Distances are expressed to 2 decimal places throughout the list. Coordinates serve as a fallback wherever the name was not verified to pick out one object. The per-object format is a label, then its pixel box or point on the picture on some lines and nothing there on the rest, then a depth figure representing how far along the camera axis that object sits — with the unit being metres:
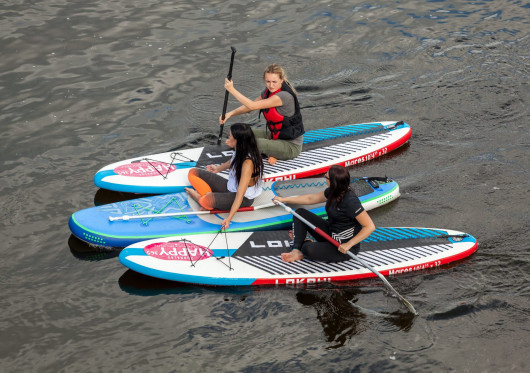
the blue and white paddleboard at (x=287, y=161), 20.16
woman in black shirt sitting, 15.40
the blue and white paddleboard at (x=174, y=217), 17.61
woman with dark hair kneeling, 17.05
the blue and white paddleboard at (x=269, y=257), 16.27
